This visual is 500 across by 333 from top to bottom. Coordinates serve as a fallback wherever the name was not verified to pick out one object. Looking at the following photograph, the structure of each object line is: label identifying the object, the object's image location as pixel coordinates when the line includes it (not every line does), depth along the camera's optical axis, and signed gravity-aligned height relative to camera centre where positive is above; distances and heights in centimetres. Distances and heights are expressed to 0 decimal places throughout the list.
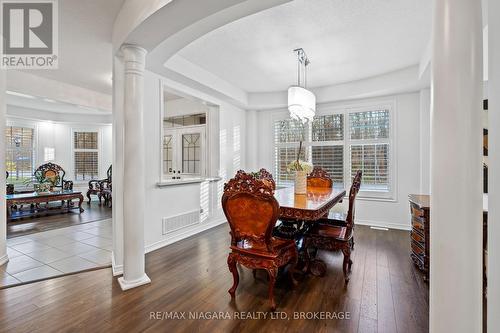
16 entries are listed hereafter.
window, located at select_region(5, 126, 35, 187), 639 +35
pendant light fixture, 291 +80
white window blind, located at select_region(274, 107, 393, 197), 466 +41
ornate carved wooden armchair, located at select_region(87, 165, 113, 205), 674 -63
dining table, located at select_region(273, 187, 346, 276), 221 -43
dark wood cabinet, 250 -79
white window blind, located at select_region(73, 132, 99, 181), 763 +36
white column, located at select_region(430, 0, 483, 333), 94 -1
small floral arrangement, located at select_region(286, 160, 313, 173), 318 -2
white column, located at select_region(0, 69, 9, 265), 292 -18
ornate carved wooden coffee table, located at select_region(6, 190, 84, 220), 502 -78
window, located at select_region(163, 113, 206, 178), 527 +49
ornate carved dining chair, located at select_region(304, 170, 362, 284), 242 -76
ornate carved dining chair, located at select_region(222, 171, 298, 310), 192 -50
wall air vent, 366 -93
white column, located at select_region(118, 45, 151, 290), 241 -2
